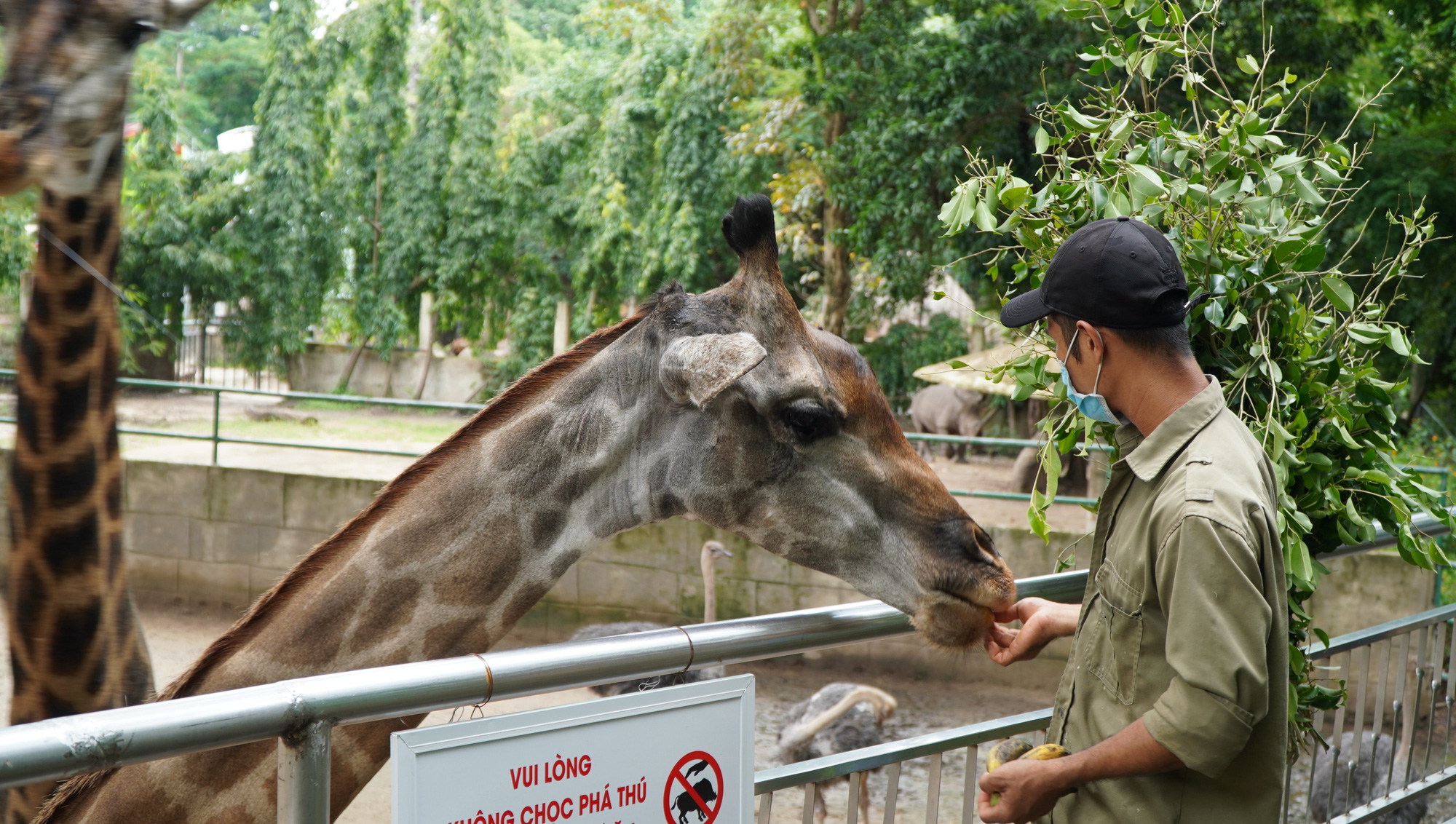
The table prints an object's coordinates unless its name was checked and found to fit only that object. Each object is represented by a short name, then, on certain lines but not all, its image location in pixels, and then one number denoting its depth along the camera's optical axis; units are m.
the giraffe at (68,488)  2.47
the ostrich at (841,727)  6.61
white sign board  1.72
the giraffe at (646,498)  2.49
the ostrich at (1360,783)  4.98
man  1.67
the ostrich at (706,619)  6.80
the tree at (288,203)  18.03
